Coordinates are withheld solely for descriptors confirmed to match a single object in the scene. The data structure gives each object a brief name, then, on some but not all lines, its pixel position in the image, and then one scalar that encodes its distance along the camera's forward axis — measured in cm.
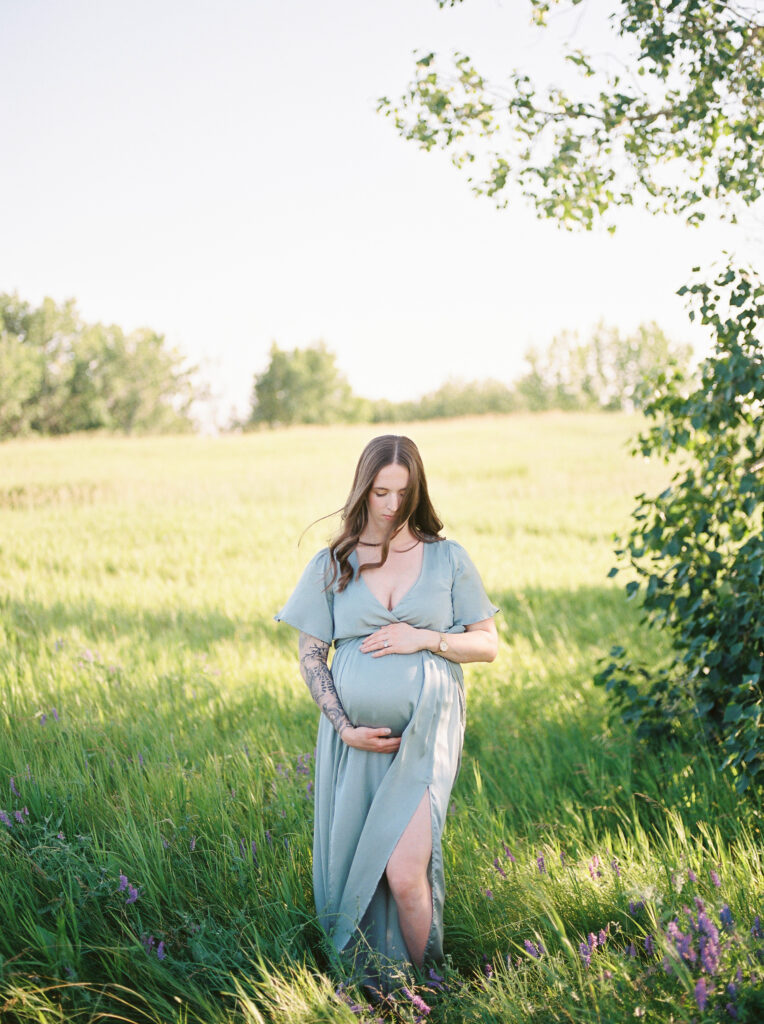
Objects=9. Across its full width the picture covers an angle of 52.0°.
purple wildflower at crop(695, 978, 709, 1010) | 197
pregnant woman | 271
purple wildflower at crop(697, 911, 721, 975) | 211
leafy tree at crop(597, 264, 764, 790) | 390
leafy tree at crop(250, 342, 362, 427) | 7662
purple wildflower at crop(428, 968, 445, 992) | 260
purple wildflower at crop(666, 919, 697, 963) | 213
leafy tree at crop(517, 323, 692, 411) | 8200
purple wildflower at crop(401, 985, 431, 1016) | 234
